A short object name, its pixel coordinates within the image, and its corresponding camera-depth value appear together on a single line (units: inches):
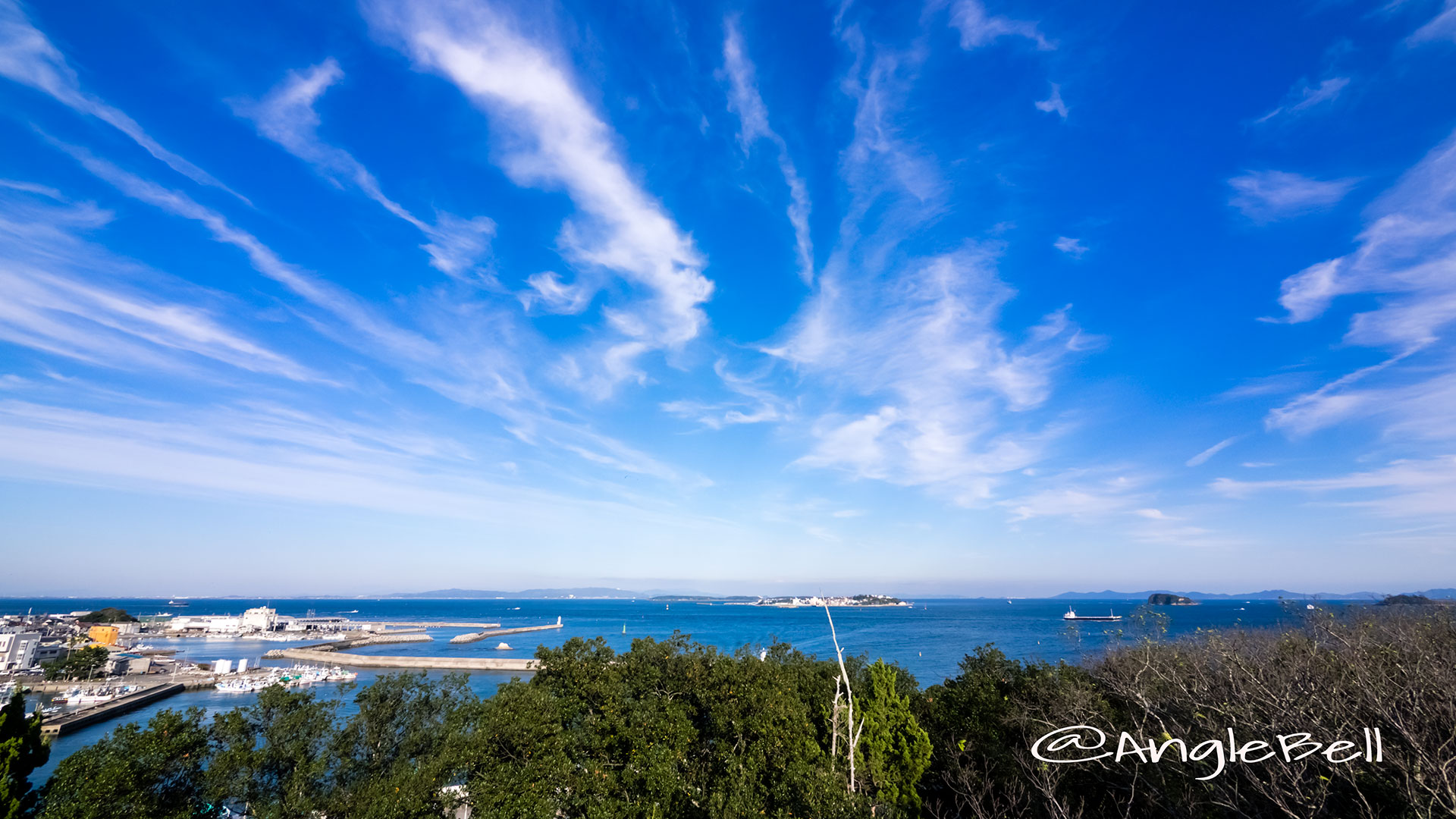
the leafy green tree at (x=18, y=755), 581.6
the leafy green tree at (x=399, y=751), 593.0
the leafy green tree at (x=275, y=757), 653.9
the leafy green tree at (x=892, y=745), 808.3
